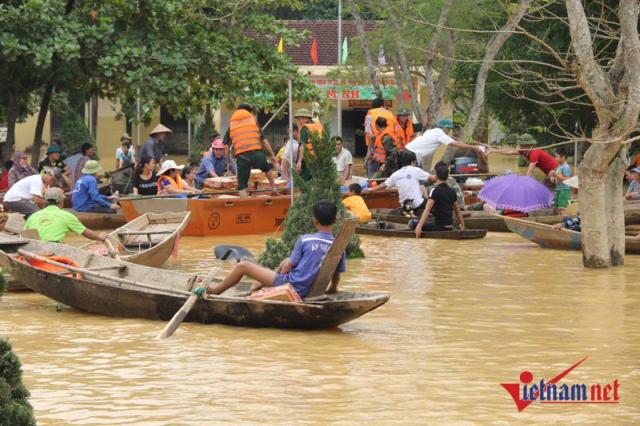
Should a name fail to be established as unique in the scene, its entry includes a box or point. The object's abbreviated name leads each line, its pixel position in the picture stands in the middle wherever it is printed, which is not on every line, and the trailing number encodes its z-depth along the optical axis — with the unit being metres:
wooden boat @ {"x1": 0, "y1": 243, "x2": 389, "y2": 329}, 11.44
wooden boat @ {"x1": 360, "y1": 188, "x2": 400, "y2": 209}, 22.70
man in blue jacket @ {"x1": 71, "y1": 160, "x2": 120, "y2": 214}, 20.77
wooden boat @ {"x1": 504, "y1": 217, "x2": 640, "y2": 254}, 18.33
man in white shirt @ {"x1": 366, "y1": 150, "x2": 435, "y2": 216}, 20.64
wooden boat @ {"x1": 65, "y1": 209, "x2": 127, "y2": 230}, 20.75
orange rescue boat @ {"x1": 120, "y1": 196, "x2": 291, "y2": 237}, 19.50
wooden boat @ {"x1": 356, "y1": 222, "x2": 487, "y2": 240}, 19.77
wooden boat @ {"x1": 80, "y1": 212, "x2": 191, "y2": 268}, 15.16
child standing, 21.08
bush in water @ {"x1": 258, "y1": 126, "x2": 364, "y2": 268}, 15.62
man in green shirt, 14.51
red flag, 46.19
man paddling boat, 11.57
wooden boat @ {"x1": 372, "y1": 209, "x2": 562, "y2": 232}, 21.03
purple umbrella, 20.23
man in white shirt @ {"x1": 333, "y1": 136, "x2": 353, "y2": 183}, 23.48
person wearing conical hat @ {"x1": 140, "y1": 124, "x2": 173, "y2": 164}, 23.50
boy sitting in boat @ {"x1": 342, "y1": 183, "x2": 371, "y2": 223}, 20.08
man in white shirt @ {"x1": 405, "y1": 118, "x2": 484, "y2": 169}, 22.38
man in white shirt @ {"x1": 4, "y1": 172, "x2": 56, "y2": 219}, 18.64
